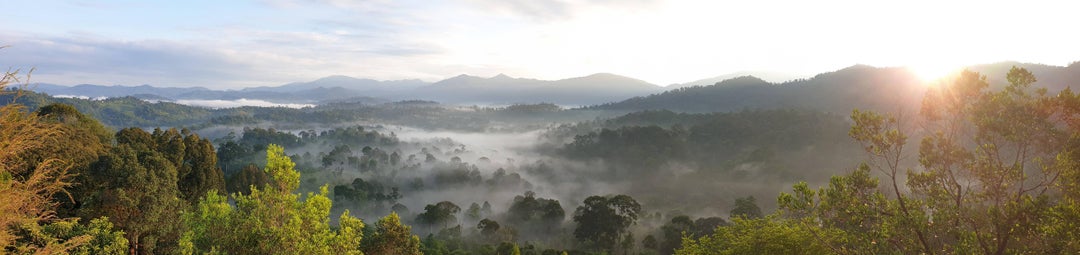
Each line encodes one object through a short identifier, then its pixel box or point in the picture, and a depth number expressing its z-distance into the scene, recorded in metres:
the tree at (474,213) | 82.31
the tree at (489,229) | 64.81
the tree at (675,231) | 56.47
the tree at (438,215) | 70.69
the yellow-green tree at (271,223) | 12.62
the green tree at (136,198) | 28.38
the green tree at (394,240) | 30.08
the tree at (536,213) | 74.06
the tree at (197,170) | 41.06
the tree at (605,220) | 62.78
